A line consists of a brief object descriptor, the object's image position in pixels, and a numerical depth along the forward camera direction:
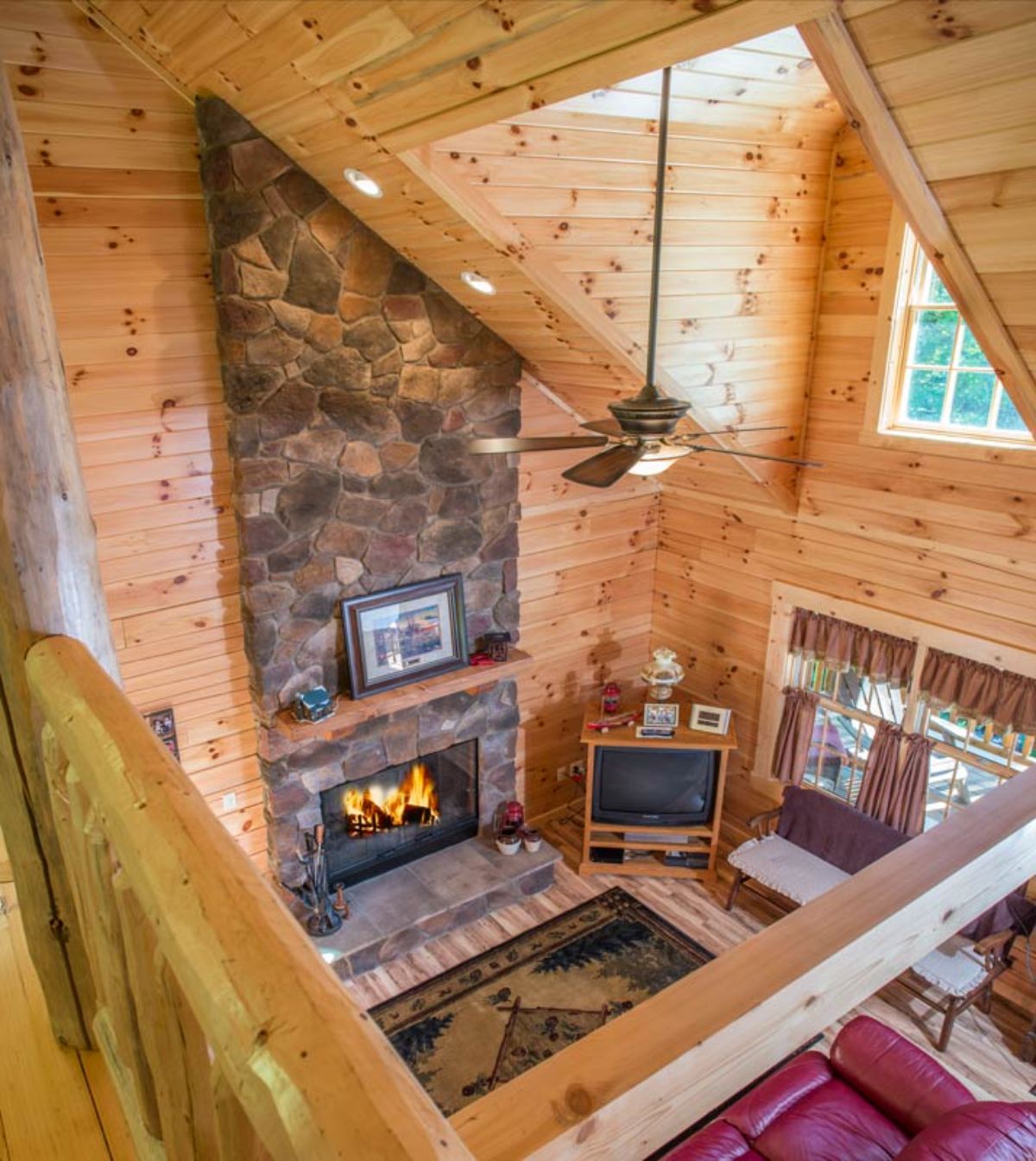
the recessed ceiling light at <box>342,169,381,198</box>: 3.46
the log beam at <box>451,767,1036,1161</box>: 0.81
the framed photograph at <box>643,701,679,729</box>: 5.71
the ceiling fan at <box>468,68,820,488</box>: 2.67
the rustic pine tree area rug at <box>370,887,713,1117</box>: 4.48
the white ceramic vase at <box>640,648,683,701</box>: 5.89
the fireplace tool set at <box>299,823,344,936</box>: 4.91
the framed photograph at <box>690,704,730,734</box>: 5.72
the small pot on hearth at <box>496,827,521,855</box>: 5.64
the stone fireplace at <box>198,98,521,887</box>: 3.90
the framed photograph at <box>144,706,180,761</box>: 4.36
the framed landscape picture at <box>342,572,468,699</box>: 4.77
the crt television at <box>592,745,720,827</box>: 5.71
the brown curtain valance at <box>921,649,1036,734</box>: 4.41
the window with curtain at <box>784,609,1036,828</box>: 4.56
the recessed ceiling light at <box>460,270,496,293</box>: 4.06
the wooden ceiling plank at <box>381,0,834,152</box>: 1.84
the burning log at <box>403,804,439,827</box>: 5.53
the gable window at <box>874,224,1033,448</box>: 4.24
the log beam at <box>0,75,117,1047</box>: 1.52
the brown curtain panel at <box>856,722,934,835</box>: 4.91
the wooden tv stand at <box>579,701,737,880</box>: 5.64
